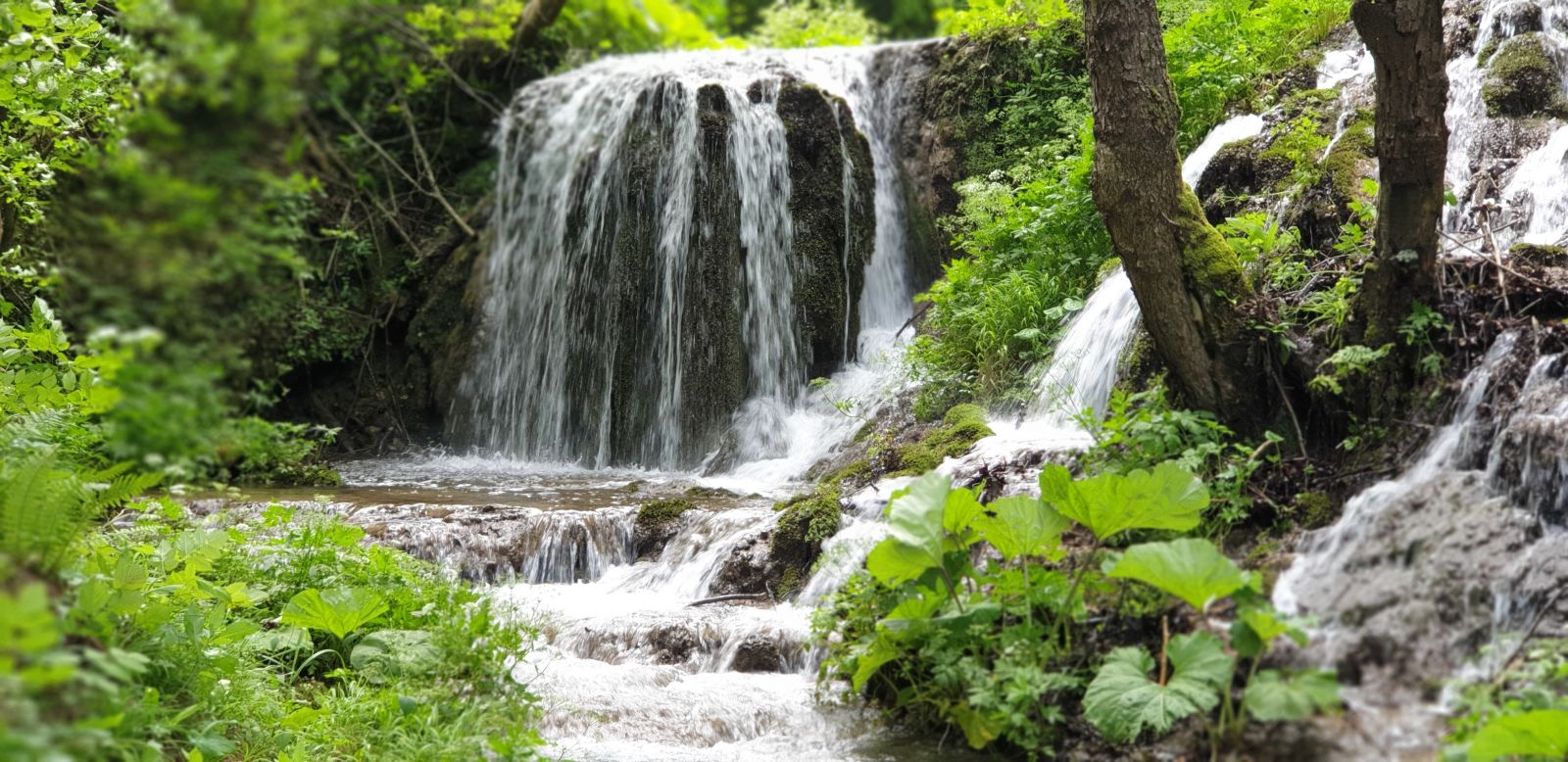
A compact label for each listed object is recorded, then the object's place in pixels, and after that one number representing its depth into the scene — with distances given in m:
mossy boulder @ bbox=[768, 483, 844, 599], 6.14
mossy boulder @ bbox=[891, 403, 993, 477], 6.38
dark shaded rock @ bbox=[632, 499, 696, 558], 7.11
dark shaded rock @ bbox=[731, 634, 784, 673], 5.34
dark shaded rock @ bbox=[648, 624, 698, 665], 5.52
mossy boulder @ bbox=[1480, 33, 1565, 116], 6.57
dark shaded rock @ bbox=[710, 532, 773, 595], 6.24
